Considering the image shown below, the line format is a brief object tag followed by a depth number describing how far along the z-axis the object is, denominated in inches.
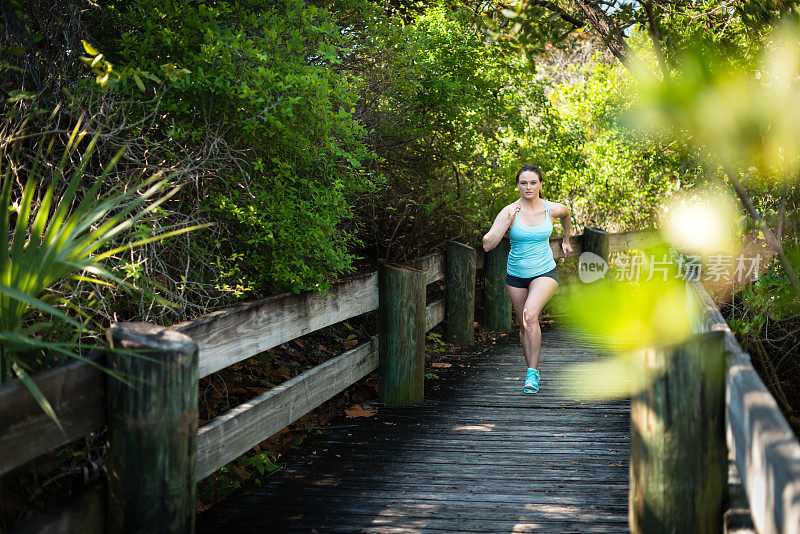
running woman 513.3
